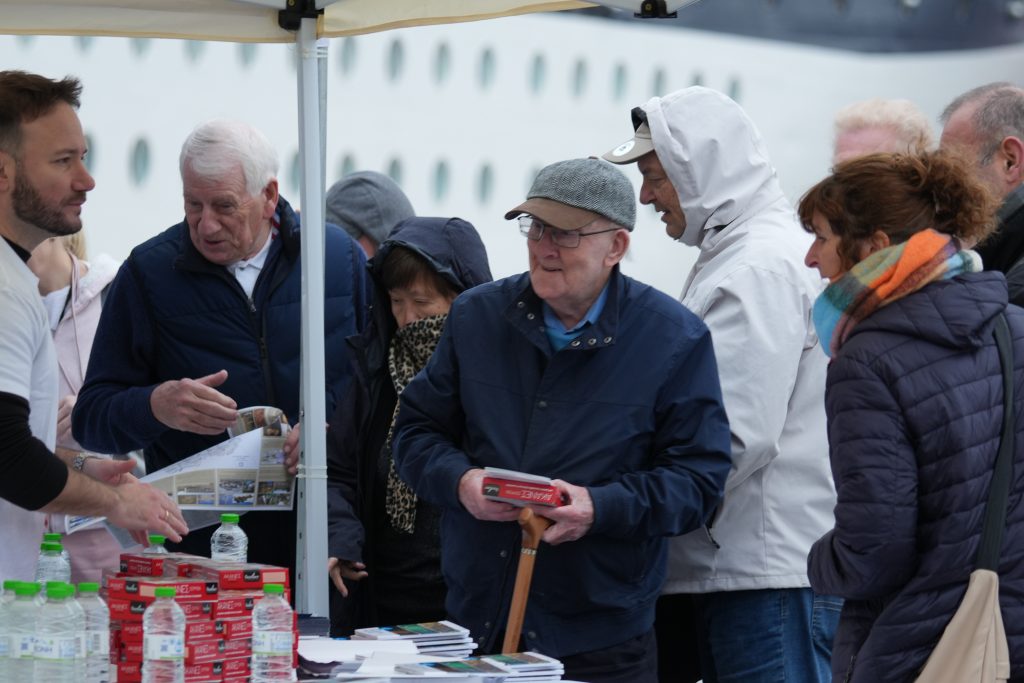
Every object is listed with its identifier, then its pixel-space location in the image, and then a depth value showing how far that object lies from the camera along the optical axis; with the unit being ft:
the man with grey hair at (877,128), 34.88
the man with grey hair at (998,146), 26.61
